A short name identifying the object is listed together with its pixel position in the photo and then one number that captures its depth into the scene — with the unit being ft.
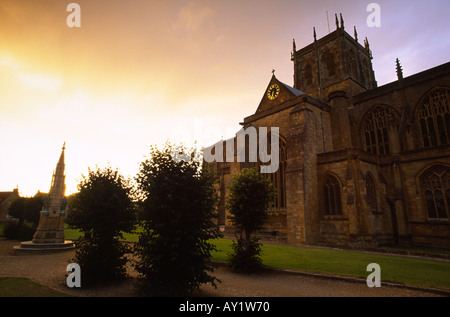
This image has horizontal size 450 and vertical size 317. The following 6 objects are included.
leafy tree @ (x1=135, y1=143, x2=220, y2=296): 20.26
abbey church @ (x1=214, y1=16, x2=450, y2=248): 58.08
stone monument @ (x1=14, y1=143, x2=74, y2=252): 50.16
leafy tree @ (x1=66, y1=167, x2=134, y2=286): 26.30
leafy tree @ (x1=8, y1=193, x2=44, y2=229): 81.66
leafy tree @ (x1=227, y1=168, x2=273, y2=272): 35.07
